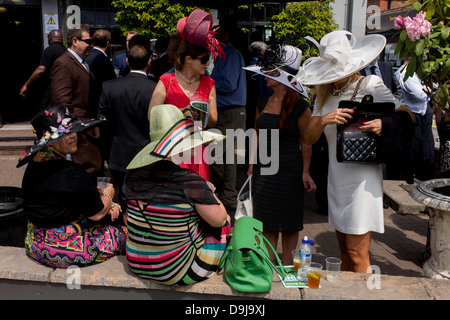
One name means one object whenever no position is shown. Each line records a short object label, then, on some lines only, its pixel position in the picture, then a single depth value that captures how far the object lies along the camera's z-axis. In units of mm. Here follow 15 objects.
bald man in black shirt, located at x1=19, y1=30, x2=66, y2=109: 5734
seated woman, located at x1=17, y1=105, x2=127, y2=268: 2861
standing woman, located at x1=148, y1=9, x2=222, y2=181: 3578
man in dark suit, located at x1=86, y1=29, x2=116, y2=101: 5586
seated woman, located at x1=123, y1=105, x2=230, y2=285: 2590
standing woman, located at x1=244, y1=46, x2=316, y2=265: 3496
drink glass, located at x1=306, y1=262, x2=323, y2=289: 2740
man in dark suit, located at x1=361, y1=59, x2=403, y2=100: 5815
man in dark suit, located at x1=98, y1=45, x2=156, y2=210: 4141
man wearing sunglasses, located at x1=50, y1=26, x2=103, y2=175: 4344
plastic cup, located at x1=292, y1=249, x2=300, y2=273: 2951
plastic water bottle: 2863
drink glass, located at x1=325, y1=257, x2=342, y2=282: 2871
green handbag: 2627
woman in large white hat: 3021
